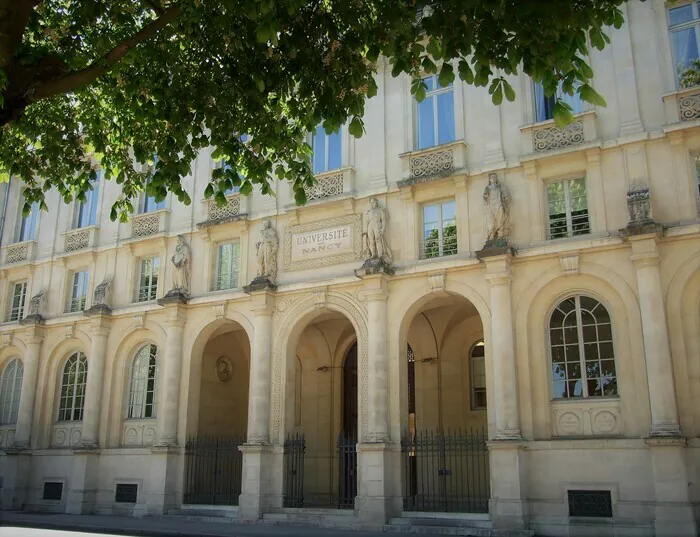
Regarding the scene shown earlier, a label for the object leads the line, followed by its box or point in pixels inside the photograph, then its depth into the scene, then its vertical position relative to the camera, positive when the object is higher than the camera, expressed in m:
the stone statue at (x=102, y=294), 24.14 +5.82
